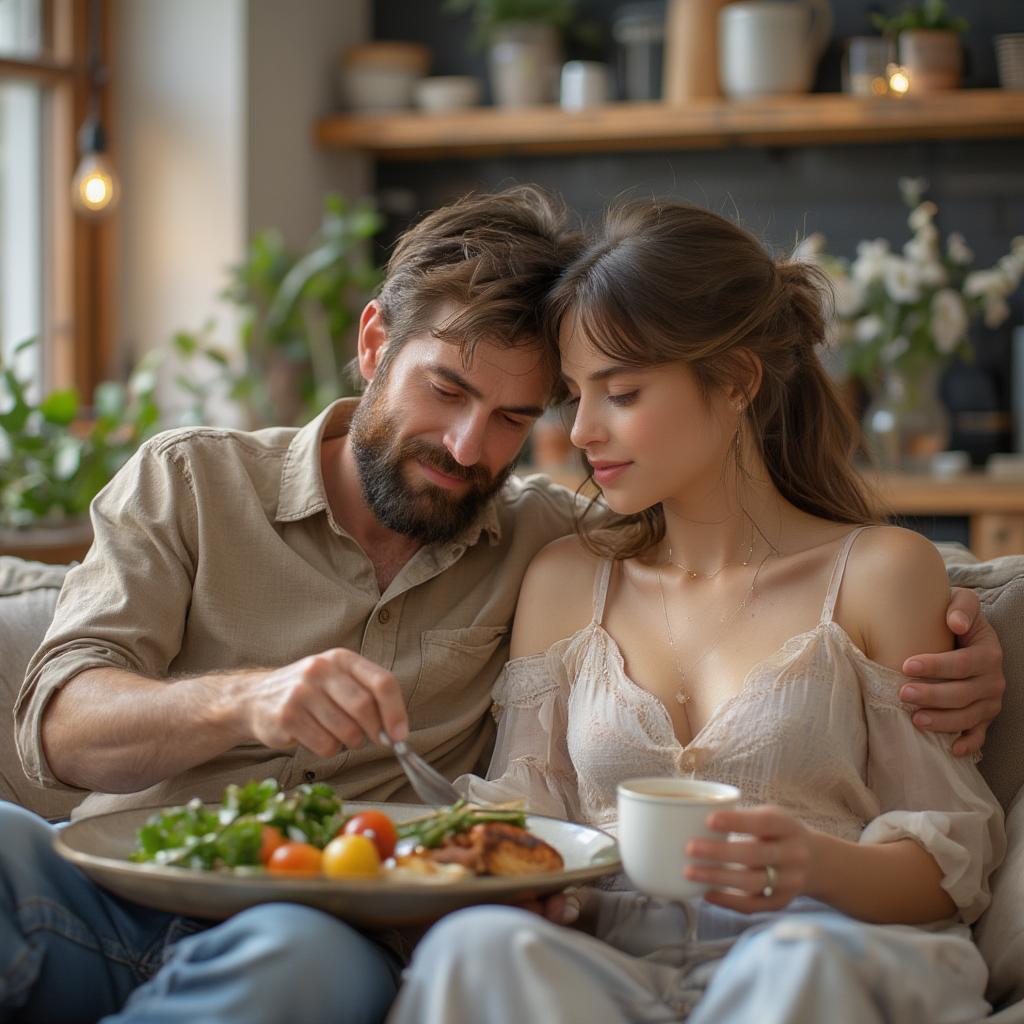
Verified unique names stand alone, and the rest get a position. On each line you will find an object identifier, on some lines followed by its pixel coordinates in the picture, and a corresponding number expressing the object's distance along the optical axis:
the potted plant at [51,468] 3.41
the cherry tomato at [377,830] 1.51
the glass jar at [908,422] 4.25
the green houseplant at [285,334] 4.38
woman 1.62
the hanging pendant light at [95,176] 3.91
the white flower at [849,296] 4.17
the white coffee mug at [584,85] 4.53
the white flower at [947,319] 4.11
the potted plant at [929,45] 4.20
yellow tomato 1.44
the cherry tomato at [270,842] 1.48
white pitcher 4.27
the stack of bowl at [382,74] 4.77
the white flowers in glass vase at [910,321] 4.13
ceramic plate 1.42
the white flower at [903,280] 4.12
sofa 1.68
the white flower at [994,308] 4.13
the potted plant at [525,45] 4.63
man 1.84
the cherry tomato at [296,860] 1.45
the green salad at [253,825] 1.48
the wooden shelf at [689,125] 4.22
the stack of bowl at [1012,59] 4.24
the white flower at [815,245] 4.13
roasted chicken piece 1.49
